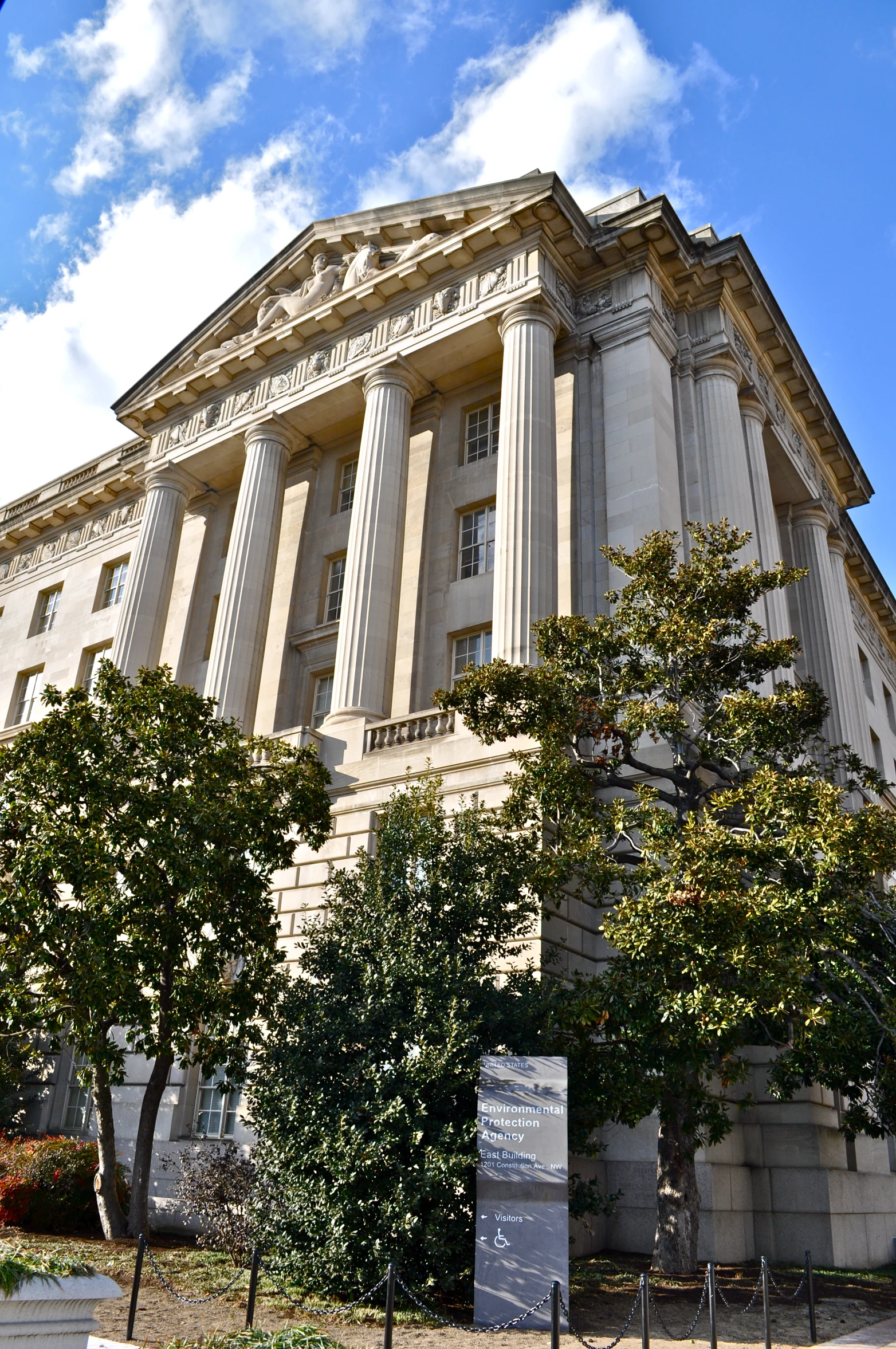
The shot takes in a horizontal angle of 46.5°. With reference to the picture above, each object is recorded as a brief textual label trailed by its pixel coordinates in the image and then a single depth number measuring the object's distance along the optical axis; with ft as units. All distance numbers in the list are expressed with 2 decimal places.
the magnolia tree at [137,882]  54.19
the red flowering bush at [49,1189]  60.64
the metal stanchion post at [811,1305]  39.37
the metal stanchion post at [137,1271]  35.78
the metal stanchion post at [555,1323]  29.99
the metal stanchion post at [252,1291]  33.63
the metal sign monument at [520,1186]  39.58
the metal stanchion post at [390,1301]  31.57
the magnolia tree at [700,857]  44.06
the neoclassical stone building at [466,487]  74.13
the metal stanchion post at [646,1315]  31.50
